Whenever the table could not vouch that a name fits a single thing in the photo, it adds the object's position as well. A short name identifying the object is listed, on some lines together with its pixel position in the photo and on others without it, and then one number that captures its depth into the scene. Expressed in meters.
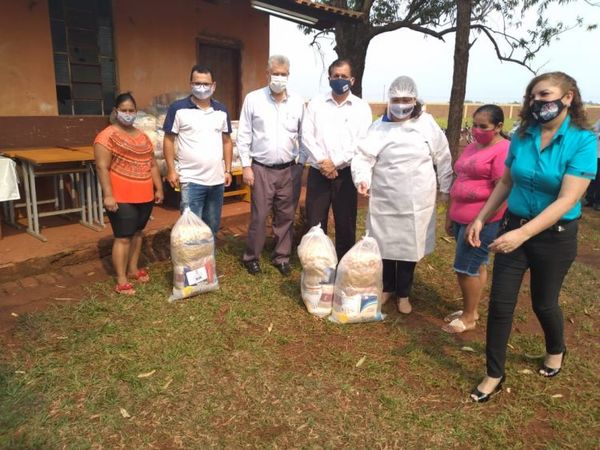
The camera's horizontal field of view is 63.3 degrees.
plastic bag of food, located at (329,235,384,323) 3.29
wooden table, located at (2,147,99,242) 4.61
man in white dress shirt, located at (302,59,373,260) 3.80
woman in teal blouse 2.27
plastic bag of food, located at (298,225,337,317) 3.46
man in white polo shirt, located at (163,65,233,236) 3.80
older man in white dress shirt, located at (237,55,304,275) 4.02
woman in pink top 3.03
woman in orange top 3.51
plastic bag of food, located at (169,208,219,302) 3.62
